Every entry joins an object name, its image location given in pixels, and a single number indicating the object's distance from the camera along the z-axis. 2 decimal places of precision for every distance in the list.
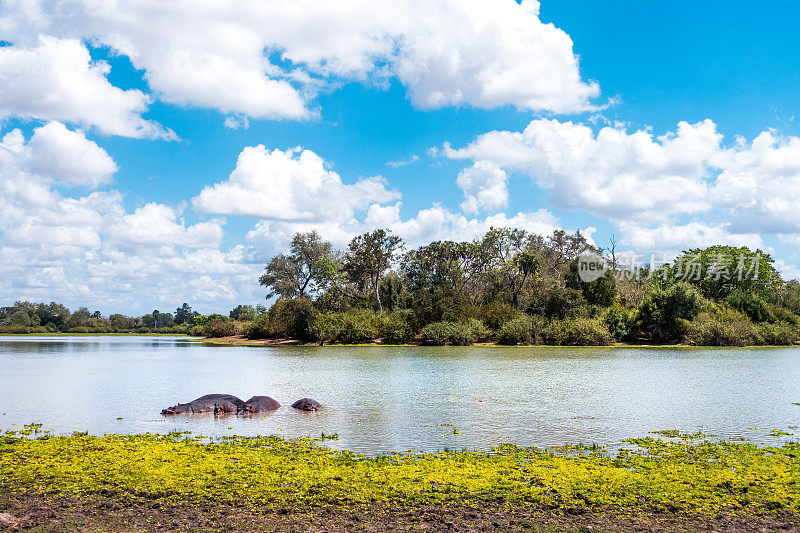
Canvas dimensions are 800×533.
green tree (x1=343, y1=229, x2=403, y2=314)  66.44
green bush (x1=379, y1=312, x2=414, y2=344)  60.59
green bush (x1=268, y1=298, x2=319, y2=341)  64.25
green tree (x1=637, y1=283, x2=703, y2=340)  54.84
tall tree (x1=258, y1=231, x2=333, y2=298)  75.50
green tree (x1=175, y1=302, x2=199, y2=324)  176.79
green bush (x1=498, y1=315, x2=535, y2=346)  55.56
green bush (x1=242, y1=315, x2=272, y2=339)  70.20
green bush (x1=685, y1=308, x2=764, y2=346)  51.88
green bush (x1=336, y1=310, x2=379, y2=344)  60.28
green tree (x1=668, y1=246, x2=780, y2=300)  65.19
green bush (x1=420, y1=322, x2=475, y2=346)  56.72
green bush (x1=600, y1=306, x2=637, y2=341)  55.94
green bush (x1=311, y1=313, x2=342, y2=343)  61.34
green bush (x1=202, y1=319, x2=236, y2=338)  79.56
